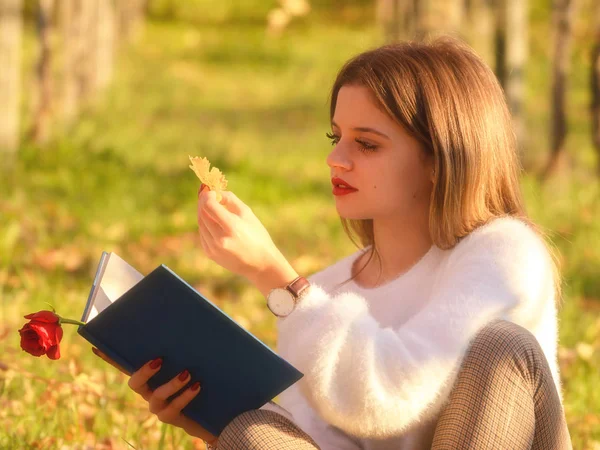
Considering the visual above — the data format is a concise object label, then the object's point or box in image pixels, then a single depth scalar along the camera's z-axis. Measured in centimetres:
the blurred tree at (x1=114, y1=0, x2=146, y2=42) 1721
